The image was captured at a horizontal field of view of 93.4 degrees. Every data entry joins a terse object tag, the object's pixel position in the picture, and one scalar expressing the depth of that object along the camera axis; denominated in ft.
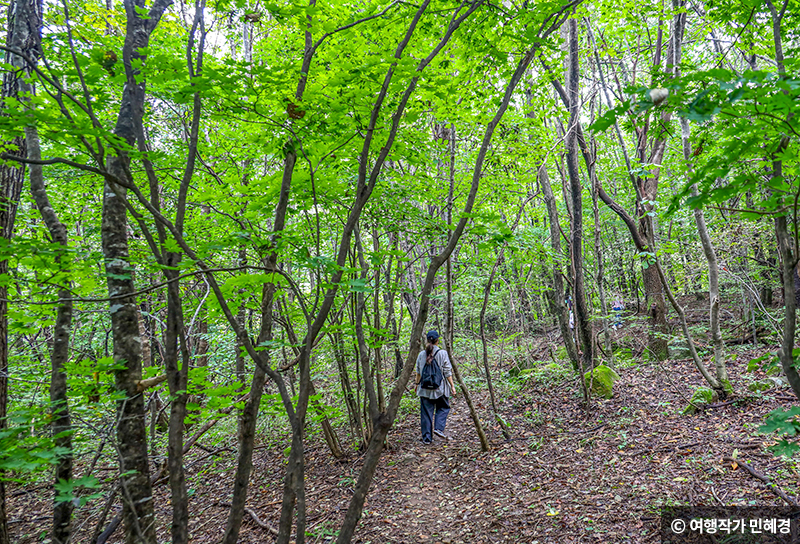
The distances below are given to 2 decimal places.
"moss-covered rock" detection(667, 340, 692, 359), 25.71
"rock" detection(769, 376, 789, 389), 17.29
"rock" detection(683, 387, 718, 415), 17.74
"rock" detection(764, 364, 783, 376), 18.86
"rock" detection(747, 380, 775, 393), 17.51
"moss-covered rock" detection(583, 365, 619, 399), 21.59
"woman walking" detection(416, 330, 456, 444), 20.88
